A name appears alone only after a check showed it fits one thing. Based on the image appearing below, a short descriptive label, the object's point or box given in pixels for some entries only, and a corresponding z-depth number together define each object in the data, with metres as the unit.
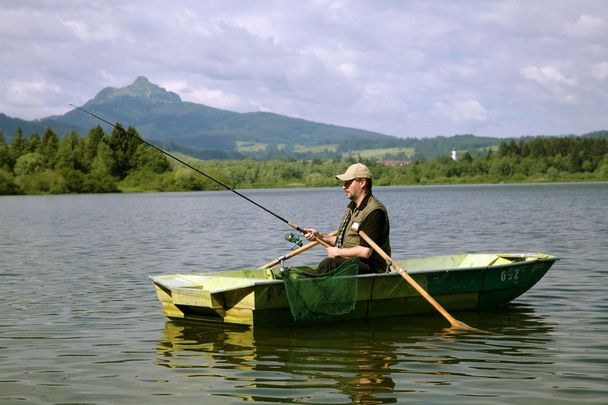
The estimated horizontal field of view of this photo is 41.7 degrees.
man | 11.40
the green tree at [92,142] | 139.38
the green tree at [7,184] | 120.50
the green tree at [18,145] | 139.38
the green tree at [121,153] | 137.50
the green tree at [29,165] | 126.75
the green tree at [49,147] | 135.88
